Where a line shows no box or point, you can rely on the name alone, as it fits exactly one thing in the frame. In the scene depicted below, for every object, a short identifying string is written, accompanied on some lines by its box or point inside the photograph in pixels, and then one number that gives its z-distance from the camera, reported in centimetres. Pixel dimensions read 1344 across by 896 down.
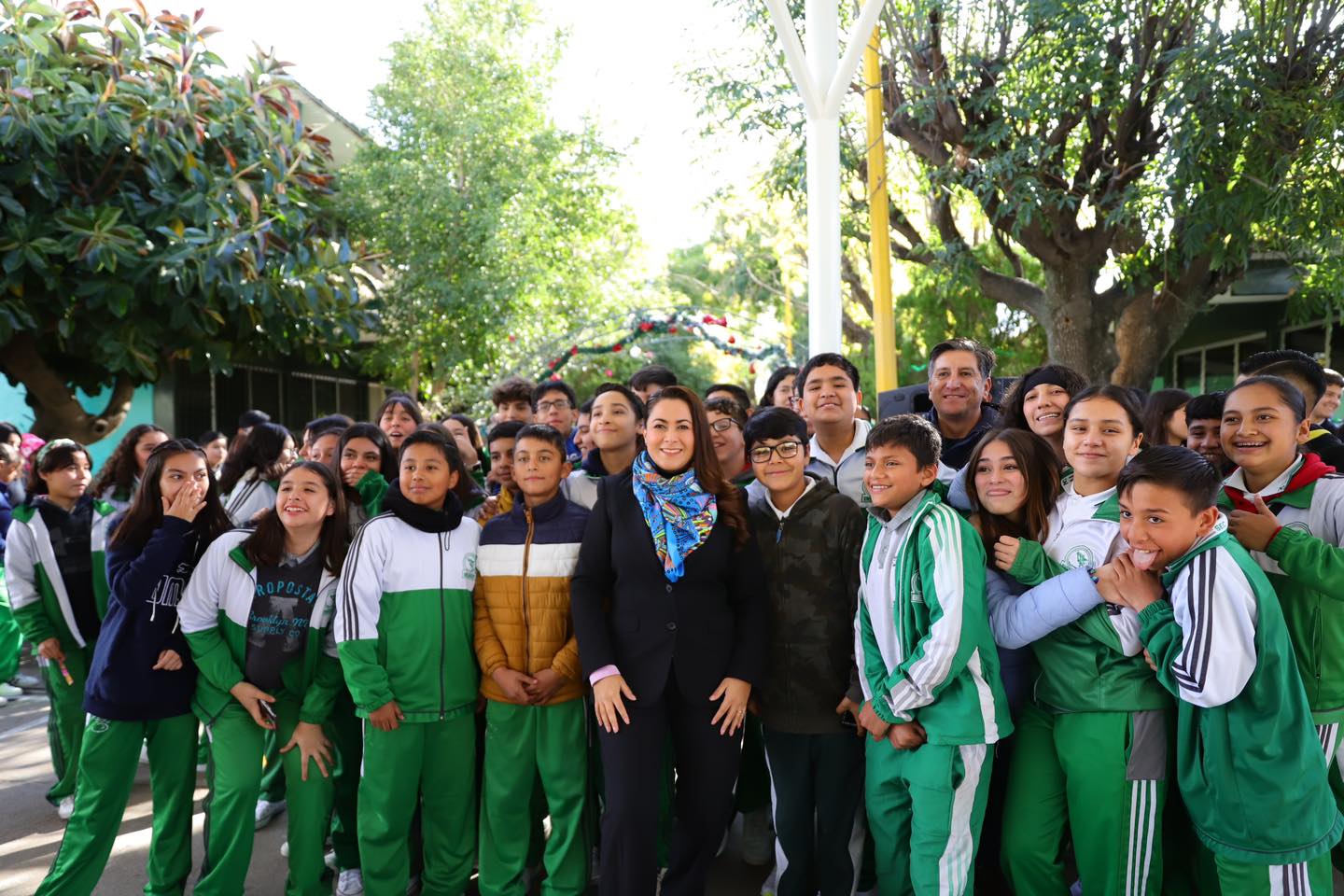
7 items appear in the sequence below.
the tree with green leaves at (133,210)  657
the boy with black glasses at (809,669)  306
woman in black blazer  301
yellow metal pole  731
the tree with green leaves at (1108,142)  704
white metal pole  602
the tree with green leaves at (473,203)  1286
